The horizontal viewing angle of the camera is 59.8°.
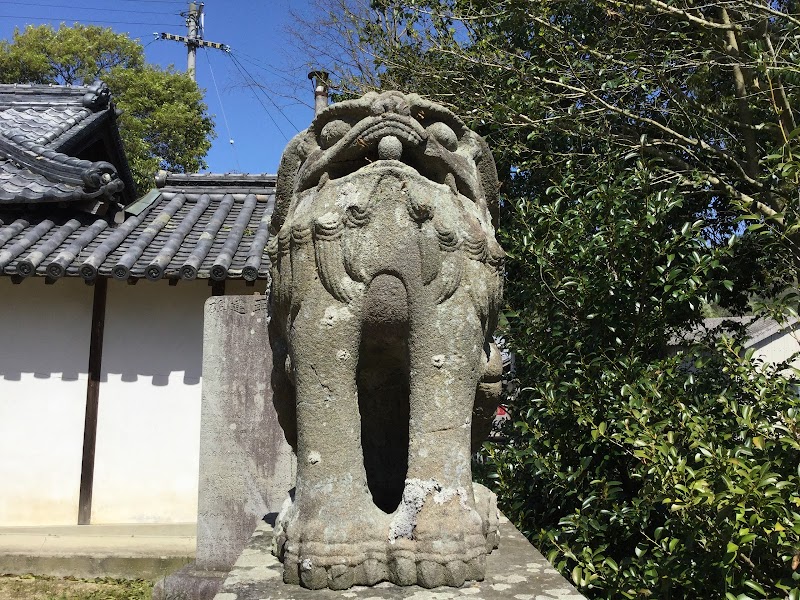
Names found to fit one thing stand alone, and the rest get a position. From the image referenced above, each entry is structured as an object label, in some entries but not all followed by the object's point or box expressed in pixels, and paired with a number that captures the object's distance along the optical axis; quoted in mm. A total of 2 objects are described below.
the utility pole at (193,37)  19703
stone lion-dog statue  1874
